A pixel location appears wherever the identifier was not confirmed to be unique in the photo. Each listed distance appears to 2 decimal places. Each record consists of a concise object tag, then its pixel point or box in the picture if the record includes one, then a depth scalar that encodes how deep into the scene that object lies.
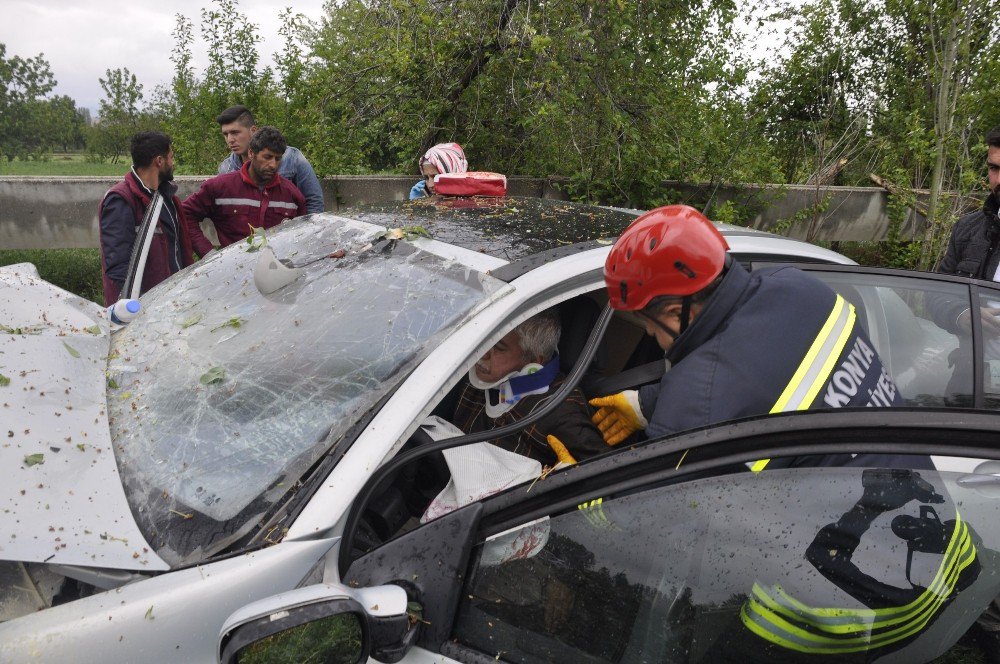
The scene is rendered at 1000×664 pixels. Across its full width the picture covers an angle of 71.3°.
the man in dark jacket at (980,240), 3.50
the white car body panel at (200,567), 1.25
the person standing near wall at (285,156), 4.69
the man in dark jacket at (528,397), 2.07
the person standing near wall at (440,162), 4.14
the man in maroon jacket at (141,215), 3.62
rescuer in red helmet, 1.53
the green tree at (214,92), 7.29
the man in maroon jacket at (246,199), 4.03
